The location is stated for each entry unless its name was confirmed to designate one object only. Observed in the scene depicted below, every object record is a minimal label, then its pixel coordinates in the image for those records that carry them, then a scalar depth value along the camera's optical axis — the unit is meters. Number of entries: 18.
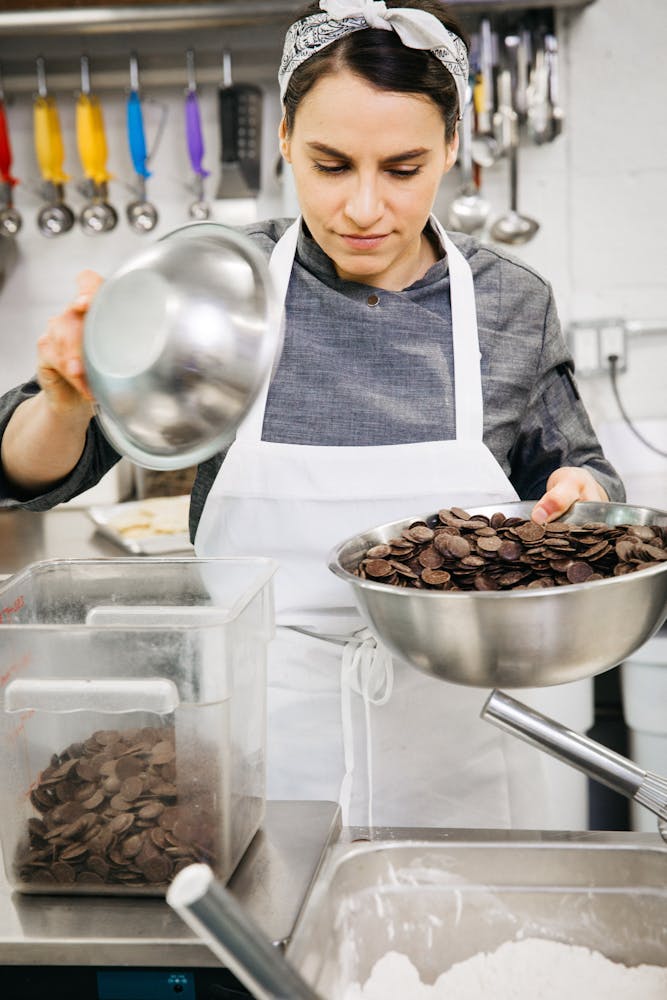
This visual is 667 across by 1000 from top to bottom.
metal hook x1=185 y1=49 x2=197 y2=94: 2.59
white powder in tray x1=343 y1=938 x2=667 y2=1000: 0.88
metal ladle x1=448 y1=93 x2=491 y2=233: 2.66
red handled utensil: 2.59
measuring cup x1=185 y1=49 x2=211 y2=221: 2.59
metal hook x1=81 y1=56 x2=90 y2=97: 2.59
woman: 1.19
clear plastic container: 0.85
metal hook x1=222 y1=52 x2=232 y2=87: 2.56
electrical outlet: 2.72
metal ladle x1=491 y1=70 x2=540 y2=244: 2.57
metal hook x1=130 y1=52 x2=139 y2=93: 2.60
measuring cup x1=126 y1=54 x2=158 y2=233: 2.57
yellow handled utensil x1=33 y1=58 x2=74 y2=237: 2.59
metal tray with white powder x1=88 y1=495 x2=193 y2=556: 2.14
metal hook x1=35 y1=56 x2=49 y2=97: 2.62
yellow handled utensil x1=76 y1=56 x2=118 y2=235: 2.58
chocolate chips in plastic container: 0.86
